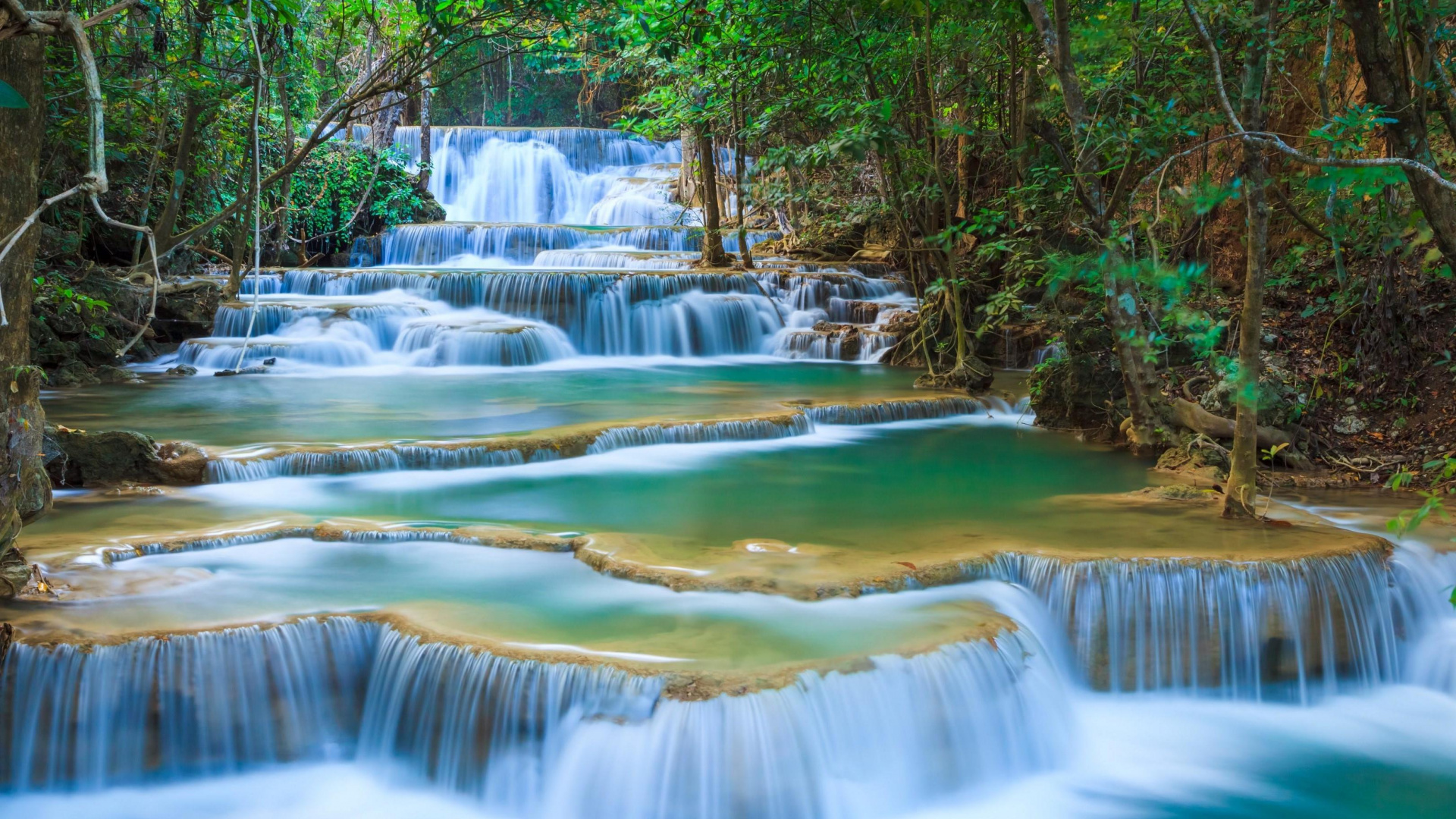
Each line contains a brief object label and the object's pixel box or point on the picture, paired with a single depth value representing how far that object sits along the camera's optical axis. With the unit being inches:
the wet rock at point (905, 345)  506.9
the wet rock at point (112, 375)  441.4
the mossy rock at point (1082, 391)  348.5
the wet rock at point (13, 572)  175.8
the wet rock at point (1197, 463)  281.7
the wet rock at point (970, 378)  426.0
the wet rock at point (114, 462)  261.3
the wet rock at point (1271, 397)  292.0
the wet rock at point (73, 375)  424.5
